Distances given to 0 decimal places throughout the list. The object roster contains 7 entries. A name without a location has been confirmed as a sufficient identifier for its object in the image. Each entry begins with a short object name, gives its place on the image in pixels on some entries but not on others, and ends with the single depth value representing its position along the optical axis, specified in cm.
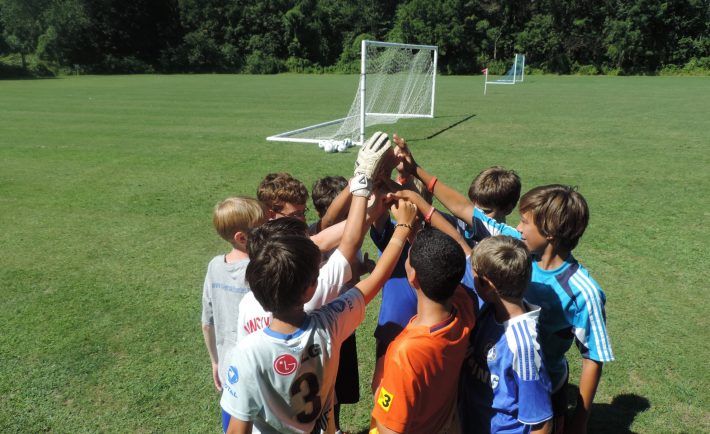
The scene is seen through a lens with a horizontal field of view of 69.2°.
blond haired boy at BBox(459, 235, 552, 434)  219
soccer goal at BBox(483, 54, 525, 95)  4075
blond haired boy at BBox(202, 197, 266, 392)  300
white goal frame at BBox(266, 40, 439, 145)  1410
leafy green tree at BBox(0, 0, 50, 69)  6850
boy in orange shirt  212
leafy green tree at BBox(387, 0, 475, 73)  5903
